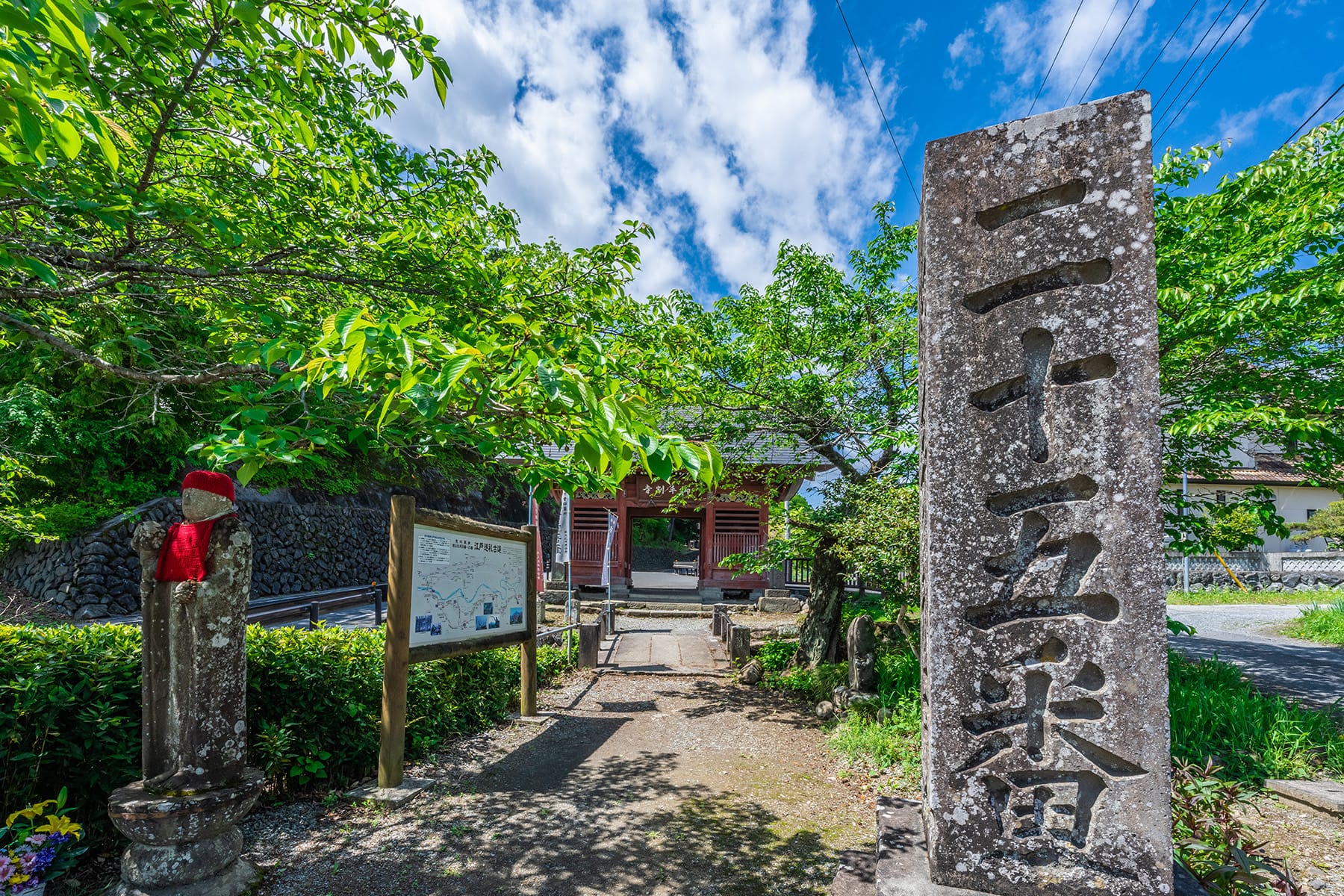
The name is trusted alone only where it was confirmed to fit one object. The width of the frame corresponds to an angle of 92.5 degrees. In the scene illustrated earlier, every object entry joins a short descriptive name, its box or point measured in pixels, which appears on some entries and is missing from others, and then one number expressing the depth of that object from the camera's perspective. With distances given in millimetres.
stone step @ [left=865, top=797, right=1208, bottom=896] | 2189
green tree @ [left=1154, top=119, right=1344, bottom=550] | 4785
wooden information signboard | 4758
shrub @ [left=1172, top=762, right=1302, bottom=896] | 2645
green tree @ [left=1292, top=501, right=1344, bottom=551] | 18469
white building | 24797
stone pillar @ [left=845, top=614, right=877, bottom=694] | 6973
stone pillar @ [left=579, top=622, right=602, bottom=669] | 9859
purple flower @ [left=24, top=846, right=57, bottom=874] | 2848
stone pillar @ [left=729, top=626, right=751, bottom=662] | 10039
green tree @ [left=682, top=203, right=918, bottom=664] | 7586
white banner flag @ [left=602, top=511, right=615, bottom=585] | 13492
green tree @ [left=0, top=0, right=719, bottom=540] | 2070
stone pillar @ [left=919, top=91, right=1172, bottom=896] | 2135
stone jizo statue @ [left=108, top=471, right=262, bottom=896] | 3080
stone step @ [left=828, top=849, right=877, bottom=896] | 2438
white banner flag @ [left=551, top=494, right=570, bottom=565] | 12719
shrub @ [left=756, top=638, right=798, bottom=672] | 9416
